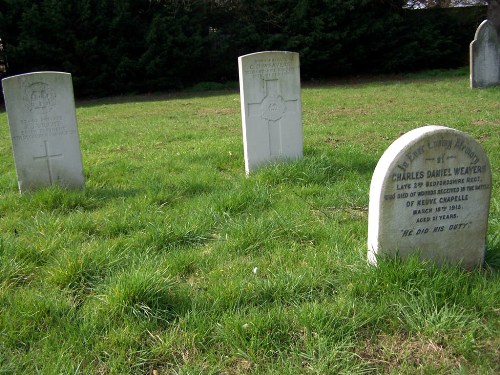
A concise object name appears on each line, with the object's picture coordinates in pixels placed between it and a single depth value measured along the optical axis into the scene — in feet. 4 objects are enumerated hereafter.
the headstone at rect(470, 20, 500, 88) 43.75
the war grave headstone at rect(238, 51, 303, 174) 19.84
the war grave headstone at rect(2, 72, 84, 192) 17.34
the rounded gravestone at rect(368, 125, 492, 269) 9.97
